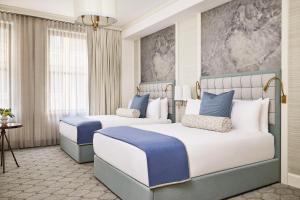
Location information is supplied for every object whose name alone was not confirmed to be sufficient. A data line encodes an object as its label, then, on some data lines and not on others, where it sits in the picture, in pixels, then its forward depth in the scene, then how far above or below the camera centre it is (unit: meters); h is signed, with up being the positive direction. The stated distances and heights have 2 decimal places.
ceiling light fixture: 2.85 +1.04
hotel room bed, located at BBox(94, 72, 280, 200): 2.18 -0.68
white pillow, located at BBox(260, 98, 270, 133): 3.00 -0.26
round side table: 3.55 -0.44
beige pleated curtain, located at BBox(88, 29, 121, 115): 5.64 +0.61
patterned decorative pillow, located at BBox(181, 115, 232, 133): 2.83 -0.34
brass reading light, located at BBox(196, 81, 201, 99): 4.17 +0.09
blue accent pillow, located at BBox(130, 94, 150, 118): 4.79 -0.17
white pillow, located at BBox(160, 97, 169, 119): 4.76 -0.27
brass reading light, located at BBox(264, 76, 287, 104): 2.91 -0.01
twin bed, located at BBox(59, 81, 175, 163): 3.79 -0.51
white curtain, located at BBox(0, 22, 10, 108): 4.71 +0.62
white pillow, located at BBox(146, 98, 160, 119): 4.73 -0.27
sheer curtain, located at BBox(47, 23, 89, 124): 5.22 +0.54
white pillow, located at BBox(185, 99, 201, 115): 3.67 -0.18
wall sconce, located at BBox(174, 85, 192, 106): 4.17 +0.04
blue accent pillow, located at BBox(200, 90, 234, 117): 3.07 -0.13
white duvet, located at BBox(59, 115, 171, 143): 4.00 -0.47
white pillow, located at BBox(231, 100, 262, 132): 2.96 -0.26
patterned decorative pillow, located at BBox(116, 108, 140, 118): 4.59 -0.33
